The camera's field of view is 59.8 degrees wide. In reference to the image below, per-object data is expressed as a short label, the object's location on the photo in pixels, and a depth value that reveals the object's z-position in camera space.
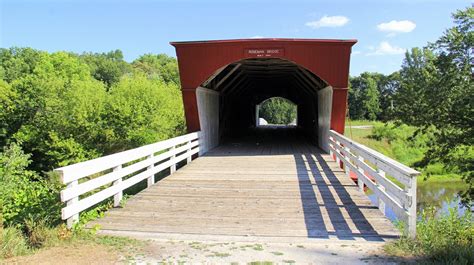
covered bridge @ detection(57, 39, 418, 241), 4.70
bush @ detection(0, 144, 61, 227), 4.66
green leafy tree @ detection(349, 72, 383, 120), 68.44
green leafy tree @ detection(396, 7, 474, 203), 10.33
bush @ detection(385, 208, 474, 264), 3.46
